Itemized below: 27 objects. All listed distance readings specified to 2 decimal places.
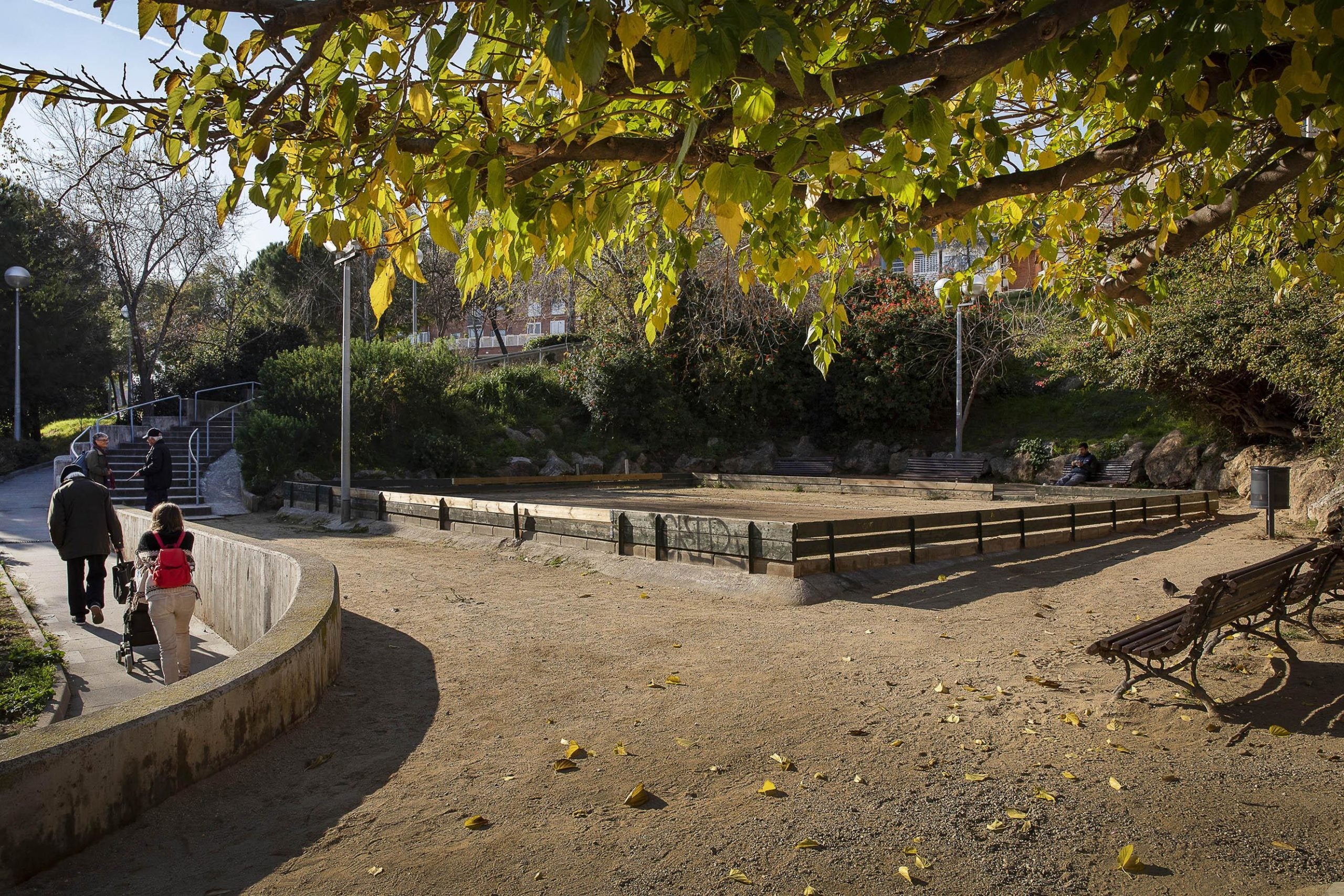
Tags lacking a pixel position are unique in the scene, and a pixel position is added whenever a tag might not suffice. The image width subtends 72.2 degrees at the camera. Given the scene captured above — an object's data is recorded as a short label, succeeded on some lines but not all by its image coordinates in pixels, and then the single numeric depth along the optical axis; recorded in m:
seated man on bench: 23.67
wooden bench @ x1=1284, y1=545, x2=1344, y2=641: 6.18
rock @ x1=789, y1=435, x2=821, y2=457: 33.72
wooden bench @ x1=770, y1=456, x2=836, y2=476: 31.50
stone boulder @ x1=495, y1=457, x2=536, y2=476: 28.75
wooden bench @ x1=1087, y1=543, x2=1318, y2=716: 4.86
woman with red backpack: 6.33
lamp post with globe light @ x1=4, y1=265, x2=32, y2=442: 23.97
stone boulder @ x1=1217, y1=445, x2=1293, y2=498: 20.62
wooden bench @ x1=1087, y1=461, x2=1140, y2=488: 24.81
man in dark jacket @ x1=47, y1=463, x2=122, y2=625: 8.59
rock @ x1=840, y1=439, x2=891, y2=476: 32.38
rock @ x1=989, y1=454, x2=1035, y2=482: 28.81
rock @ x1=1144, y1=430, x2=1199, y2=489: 24.08
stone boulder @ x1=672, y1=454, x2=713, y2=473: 31.88
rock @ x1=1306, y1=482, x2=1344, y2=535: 13.25
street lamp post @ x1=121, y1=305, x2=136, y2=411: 34.44
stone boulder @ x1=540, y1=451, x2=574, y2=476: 29.31
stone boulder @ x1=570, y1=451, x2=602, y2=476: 30.22
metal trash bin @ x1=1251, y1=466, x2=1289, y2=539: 13.56
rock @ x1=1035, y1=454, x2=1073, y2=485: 27.92
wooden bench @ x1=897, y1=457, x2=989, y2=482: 29.03
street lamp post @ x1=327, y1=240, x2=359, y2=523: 16.86
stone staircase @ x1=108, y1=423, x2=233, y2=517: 21.02
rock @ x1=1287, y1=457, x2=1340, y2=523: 15.16
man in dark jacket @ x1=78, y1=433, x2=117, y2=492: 12.33
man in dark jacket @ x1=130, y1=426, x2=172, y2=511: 13.71
